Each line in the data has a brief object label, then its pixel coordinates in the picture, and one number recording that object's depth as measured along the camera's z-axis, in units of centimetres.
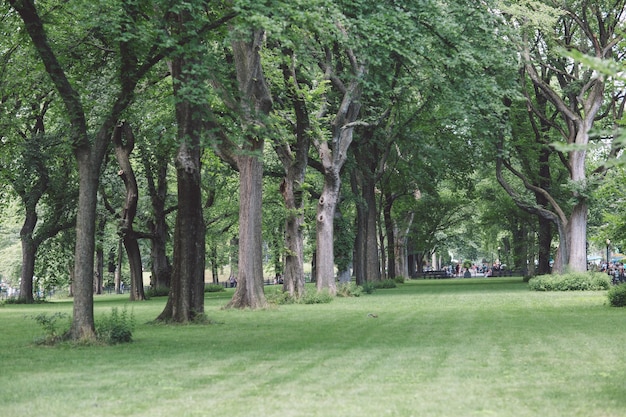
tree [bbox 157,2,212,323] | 2184
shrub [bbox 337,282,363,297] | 3781
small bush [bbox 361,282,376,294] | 4218
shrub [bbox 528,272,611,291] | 3859
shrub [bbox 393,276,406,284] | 6406
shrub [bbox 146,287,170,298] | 4581
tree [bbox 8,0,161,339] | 1650
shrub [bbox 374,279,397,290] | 4821
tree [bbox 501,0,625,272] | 4019
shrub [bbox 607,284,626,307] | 2575
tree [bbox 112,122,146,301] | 3925
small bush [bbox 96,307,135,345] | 1686
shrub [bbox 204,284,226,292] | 6041
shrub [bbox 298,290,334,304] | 3269
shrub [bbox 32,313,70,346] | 1686
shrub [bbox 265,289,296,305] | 3247
